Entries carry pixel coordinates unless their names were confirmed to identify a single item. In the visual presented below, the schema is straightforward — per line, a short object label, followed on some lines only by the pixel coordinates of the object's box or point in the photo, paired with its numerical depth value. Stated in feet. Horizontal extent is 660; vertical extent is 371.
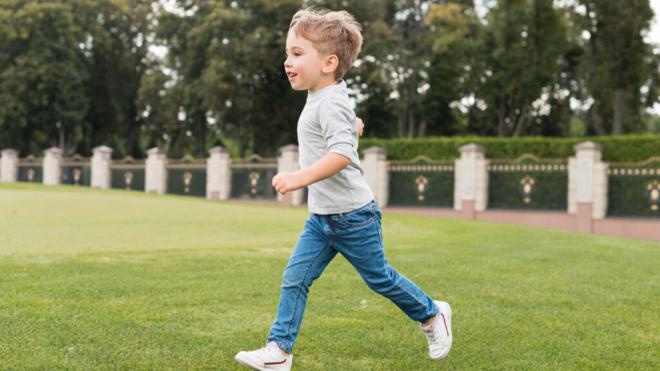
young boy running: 12.16
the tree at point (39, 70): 137.28
